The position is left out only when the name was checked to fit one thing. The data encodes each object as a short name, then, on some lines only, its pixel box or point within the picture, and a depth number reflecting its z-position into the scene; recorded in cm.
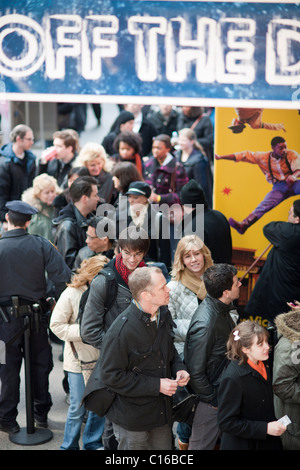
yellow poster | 1362
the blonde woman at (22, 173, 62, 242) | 1409
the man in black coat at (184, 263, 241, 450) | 864
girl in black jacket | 771
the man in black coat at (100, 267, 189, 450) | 779
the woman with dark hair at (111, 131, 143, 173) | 1541
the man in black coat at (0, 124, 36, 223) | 1605
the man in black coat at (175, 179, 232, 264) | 1195
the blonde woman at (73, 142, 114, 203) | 1487
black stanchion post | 1055
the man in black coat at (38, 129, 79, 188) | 1600
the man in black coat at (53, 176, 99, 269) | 1230
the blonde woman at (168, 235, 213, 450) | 969
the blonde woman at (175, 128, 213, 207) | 1806
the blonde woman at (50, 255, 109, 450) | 978
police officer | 1063
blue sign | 883
